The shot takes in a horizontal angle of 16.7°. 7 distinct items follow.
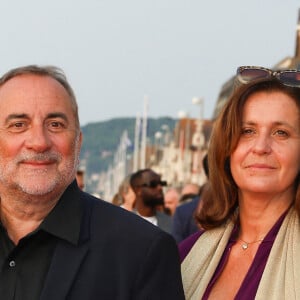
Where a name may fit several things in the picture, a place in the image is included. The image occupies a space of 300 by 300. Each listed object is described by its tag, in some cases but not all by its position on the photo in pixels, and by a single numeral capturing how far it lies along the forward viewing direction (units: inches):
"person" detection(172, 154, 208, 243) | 358.9
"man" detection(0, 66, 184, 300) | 166.4
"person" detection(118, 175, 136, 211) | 418.9
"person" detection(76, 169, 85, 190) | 475.0
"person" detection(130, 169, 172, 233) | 394.6
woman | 184.4
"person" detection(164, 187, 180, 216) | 605.6
